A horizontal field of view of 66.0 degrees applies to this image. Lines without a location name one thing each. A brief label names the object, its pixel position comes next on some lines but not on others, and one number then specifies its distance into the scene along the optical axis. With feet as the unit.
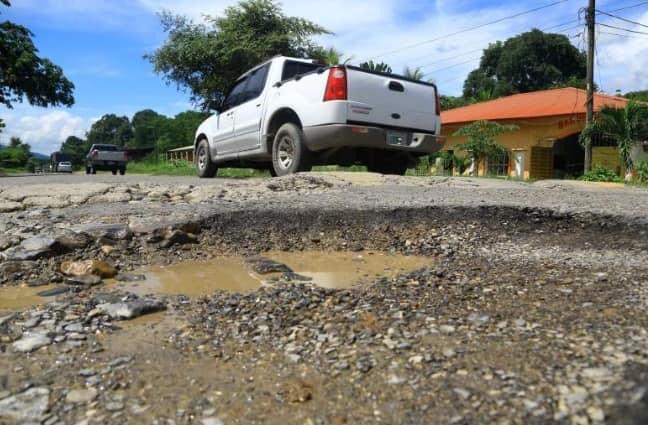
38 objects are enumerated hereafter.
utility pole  51.82
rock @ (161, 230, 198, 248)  11.90
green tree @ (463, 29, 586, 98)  121.29
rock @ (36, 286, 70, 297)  9.02
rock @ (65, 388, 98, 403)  5.43
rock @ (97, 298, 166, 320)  7.74
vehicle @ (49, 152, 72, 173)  128.36
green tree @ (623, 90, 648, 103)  59.39
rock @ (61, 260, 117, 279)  9.89
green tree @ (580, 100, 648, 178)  46.37
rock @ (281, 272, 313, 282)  9.66
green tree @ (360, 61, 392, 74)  66.30
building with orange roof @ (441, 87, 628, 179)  59.77
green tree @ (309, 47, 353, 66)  65.46
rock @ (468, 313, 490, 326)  6.72
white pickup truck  19.02
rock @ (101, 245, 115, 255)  11.25
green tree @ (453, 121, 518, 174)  58.89
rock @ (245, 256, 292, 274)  10.24
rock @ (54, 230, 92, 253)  11.15
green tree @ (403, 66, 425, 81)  74.80
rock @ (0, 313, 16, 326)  7.54
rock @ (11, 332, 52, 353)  6.69
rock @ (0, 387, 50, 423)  5.16
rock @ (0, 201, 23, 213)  15.01
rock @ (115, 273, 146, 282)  9.78
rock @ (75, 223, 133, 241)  11.87
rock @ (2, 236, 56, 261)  10.68
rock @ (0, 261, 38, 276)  10.01
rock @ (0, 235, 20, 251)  11.27
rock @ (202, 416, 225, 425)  4.97
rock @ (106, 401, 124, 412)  5.26
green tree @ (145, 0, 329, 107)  64.39
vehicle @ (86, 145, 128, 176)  72.43
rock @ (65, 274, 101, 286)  9.39
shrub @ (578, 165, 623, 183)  42.93
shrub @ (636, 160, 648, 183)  39.37
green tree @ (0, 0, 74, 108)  66.44
